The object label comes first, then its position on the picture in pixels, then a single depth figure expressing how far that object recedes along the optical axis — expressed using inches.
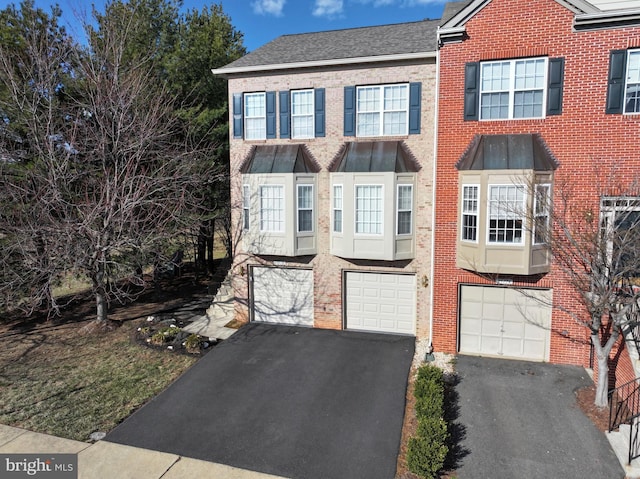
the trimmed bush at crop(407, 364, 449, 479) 296.5
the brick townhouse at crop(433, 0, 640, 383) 450.3
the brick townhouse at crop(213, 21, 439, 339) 536.4
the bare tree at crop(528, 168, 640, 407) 374.6
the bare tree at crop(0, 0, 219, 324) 520.4
